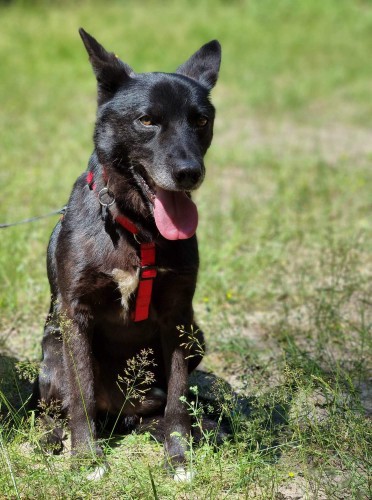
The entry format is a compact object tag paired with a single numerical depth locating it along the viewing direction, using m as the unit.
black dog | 3.17
